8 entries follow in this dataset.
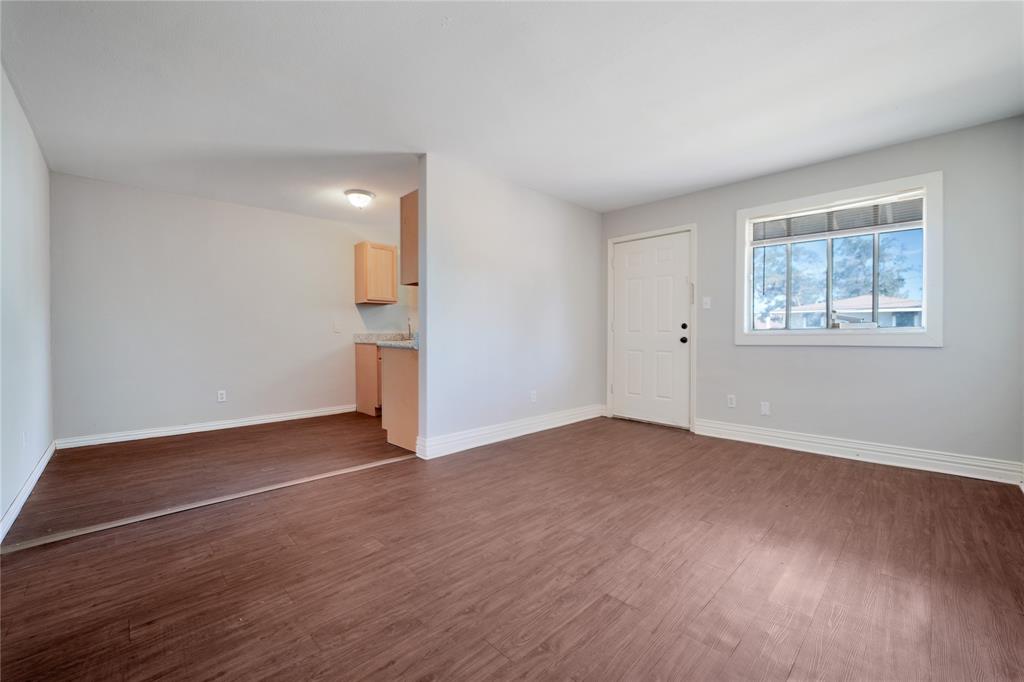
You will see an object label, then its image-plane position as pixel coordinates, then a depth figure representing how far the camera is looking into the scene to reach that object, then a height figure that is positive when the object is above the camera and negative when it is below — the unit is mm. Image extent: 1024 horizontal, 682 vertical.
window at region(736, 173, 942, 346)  3127 +591
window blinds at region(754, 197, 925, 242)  3248 +1011
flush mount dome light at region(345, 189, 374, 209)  4262 +1466
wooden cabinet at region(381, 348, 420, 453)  3621 -547
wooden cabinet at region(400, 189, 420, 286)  3643 +883
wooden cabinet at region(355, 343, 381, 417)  5398 -569
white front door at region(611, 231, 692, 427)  4438 +81
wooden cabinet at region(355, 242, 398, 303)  5371 +852
